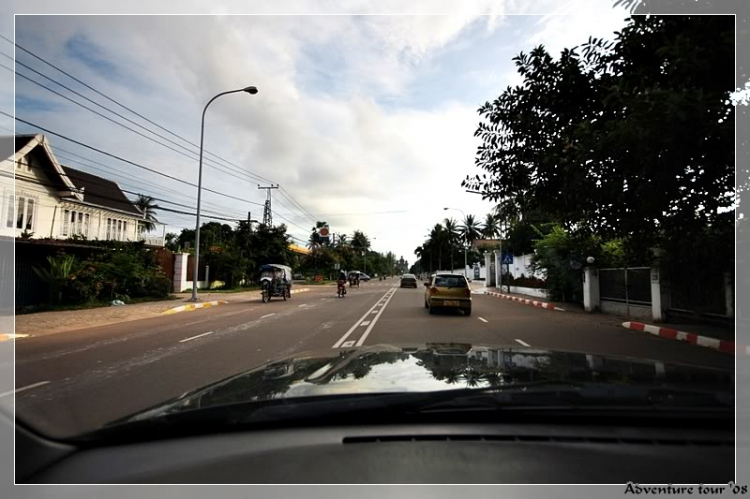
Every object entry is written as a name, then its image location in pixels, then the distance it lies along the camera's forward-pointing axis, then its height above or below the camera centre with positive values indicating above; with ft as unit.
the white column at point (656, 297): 43.16 -3.66
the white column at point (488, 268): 148.81 -3.03
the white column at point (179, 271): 92.22 -2.96
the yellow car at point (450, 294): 50.19 -4.02
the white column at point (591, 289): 57.41 -3.84
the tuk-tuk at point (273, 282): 74.84 -4.28
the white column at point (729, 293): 35.14 -2.59
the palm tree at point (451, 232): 264.31 +16.52
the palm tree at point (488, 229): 206.28 +15.47
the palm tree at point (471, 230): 248.24 +16.64
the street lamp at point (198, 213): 68.50 +6.97
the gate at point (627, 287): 47.26 -3.16
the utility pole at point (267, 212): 140.26 +15.07
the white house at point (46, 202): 73.36 +10.61
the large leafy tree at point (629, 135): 16.30 +5.50
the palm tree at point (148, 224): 136.14 +11.38
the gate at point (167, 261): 88.18 -0.84
